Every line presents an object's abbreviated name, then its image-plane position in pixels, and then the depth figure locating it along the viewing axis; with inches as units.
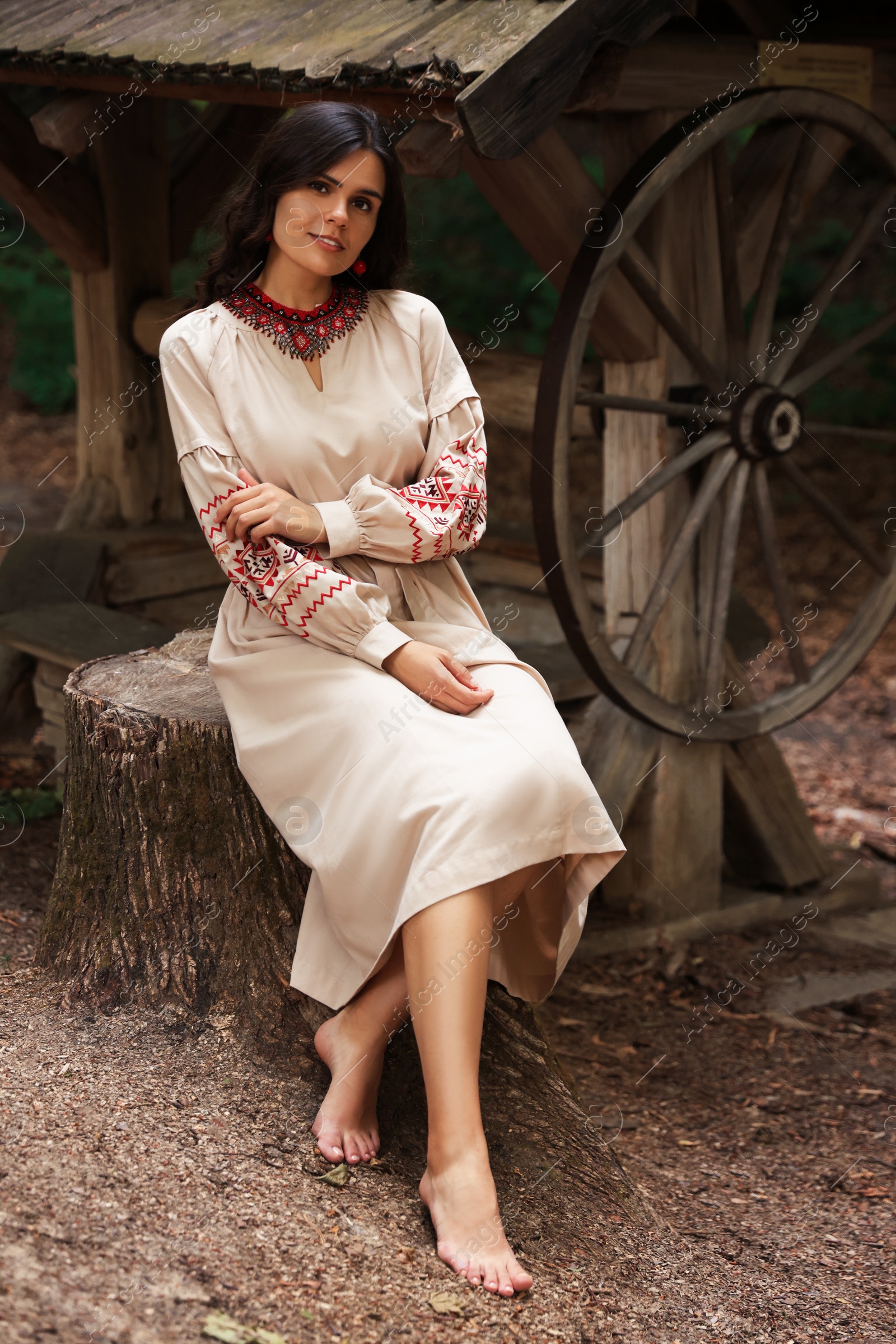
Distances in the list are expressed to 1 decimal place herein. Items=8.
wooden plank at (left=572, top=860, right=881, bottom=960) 163.0
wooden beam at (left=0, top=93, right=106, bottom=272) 180.7
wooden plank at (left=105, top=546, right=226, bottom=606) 196.7
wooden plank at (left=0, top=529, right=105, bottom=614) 191.8
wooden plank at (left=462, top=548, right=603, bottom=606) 213.5
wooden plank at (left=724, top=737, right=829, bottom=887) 171.8
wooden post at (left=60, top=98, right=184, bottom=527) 194.2
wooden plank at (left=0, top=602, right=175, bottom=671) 167.6
